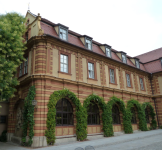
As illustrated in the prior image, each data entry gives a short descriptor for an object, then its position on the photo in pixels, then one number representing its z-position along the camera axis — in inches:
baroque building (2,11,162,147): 553.9
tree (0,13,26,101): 456.1
